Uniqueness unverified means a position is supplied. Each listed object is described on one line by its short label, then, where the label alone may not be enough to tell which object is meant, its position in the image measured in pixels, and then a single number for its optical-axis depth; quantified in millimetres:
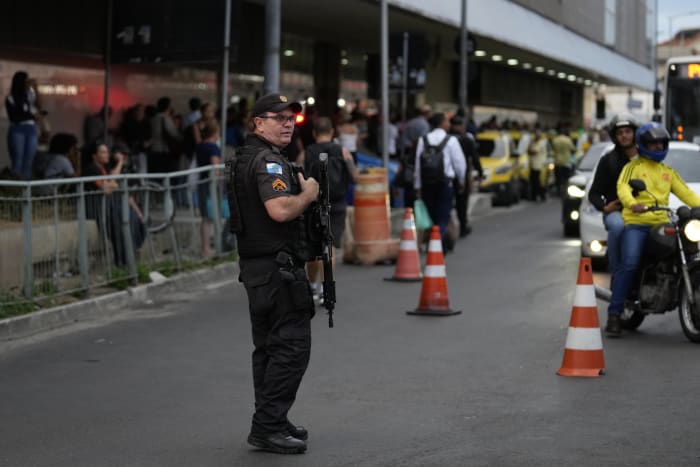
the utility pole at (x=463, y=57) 30309
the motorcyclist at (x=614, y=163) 11898
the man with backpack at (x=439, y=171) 17578
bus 28844
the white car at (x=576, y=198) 21219
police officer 7086
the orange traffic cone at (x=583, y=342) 9375
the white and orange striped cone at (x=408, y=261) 15438
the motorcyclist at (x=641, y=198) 10945
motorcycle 10758
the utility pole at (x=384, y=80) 21719
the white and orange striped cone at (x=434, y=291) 12586
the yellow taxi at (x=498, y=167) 30891
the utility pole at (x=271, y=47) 17797
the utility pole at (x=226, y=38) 17184
